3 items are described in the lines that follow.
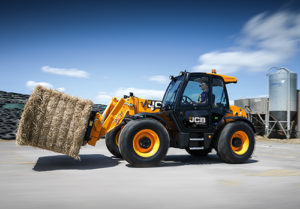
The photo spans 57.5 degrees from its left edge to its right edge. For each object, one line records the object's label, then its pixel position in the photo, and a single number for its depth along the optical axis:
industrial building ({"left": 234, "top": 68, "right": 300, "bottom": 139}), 19.16
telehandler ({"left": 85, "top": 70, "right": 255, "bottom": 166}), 6.45
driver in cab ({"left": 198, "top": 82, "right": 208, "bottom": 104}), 7.37
